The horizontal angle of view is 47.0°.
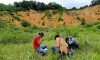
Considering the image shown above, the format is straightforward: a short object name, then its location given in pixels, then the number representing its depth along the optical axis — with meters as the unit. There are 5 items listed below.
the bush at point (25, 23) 19.29
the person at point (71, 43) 5.21
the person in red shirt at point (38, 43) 5.14
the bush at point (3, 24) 14.05
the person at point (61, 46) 4.60
